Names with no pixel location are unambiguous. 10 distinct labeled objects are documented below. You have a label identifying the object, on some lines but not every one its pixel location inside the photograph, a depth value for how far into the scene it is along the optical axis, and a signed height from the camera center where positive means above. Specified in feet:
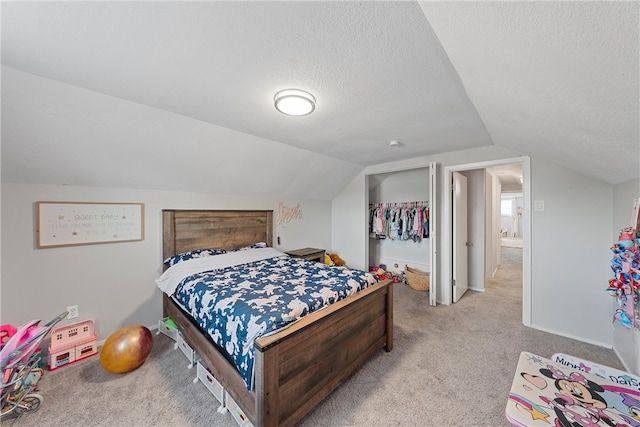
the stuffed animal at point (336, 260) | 15.17 -2.97
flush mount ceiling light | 5.54 +2.64
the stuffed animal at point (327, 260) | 14.49 -2.83
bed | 4.41 -3.24
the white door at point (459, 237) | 11.46 -1.22
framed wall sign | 6.98 -0.29
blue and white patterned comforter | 4.92 -2.12
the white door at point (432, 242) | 11.09 -1.36
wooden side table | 12.83 -2.21
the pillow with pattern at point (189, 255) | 8.86 -1.59
